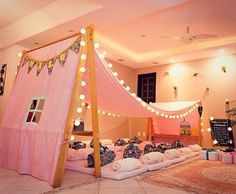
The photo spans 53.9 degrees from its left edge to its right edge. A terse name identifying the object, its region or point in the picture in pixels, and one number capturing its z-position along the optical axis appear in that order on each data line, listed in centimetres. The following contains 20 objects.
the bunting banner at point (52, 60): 298
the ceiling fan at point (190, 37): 434
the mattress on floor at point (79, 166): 316
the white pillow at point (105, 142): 516
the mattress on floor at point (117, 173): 290
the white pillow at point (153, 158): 360
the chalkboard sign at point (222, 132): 549
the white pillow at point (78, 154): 377
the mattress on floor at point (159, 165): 344
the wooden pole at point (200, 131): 575
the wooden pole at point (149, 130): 641
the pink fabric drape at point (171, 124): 596
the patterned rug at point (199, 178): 261
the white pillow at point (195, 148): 515
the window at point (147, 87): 727
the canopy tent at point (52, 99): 269
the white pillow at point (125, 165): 303
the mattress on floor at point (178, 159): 404
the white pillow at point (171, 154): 412
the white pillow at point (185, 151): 467
